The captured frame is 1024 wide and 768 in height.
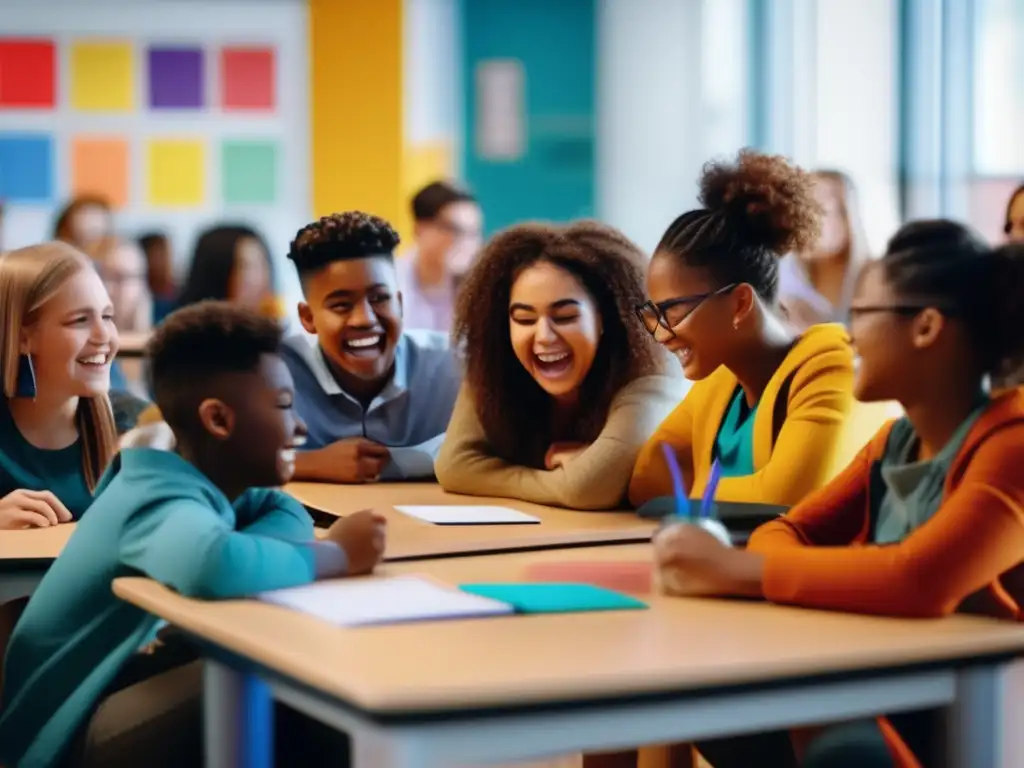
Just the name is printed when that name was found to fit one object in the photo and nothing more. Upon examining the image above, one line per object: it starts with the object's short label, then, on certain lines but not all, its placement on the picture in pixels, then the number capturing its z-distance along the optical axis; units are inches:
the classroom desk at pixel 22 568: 99.6
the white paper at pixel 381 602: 77.0
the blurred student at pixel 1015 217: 135.7
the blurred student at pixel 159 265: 346.3
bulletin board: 358.6
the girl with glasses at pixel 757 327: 108.7
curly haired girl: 122.5
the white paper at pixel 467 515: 112.0
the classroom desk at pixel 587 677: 63.8
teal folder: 79.7
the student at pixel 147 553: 86.9
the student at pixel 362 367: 136.1
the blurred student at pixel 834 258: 232.7
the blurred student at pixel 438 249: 271.0
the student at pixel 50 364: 118.0
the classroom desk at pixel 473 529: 101.6
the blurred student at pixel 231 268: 263.1
